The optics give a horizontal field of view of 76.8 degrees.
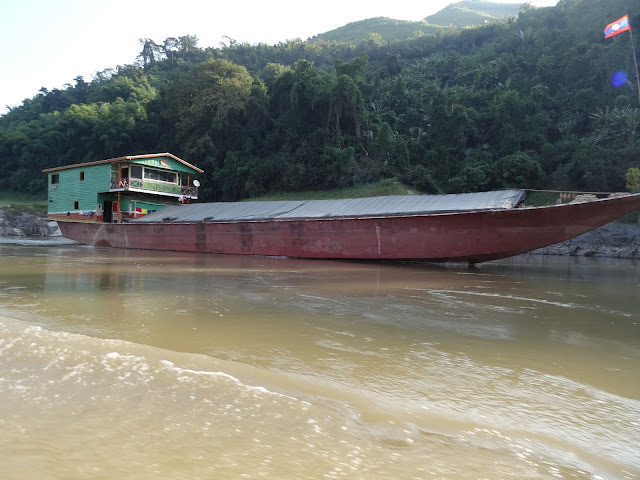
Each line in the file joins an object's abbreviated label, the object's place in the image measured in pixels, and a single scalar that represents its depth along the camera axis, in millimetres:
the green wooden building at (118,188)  22156
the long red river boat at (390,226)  11188
